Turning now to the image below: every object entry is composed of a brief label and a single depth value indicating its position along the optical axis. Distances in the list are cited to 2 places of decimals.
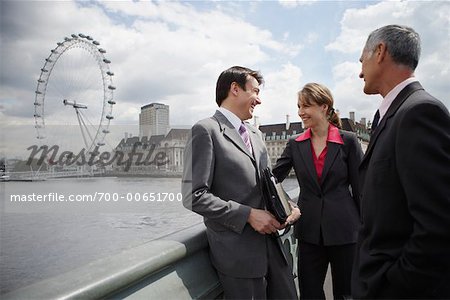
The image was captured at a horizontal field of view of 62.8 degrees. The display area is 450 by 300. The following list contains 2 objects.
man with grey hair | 0.88
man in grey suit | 1.39
